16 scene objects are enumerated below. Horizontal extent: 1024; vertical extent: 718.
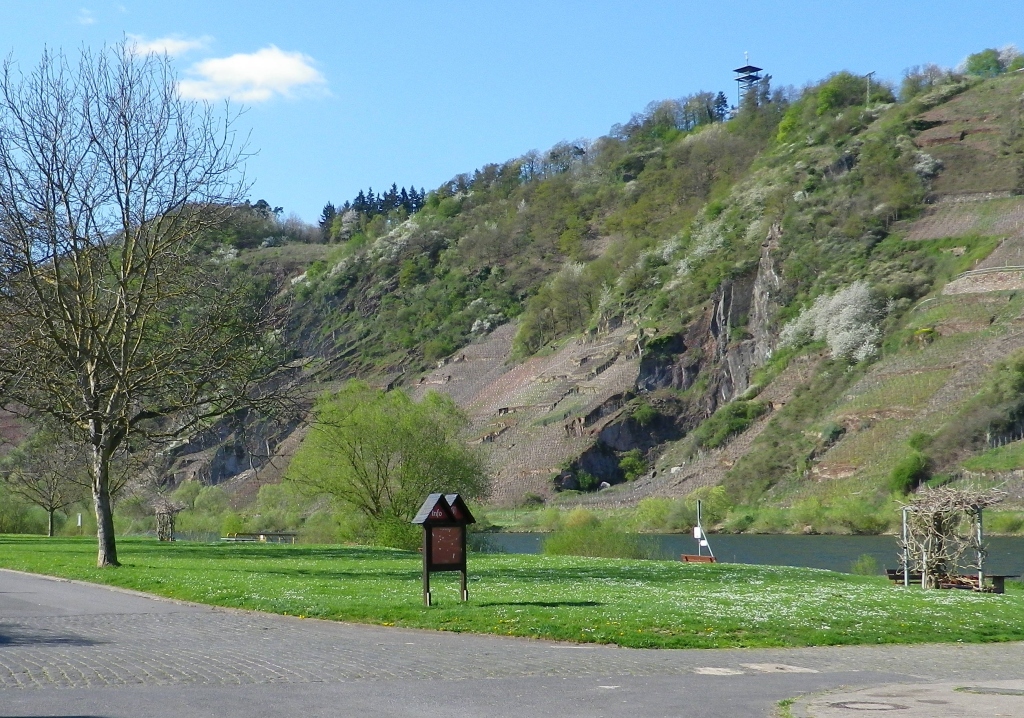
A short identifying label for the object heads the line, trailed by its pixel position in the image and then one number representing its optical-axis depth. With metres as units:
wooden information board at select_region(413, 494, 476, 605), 18.47
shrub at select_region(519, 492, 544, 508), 109.89
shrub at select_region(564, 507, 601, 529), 70.91
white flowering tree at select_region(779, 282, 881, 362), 102.81
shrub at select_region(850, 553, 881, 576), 40.79
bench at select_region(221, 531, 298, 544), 69.44
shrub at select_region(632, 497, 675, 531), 89.81
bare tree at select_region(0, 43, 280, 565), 28.95
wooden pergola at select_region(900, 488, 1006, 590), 28.23
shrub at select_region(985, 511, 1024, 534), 70.06
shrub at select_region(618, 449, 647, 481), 114.81
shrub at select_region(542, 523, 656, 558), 43.75
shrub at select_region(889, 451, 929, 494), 79.50
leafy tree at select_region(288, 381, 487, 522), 50.50
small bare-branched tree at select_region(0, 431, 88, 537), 57.34
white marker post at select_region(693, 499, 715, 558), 41.03
